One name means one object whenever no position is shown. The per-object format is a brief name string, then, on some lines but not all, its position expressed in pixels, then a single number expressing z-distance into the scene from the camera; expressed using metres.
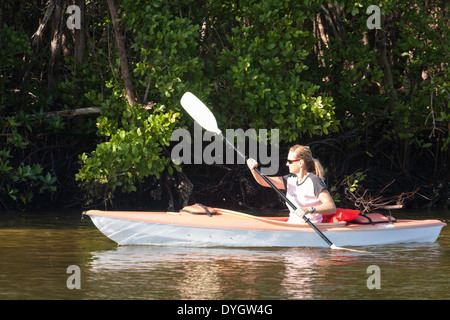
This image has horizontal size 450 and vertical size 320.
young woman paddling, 18.36
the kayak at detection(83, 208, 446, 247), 18.61
